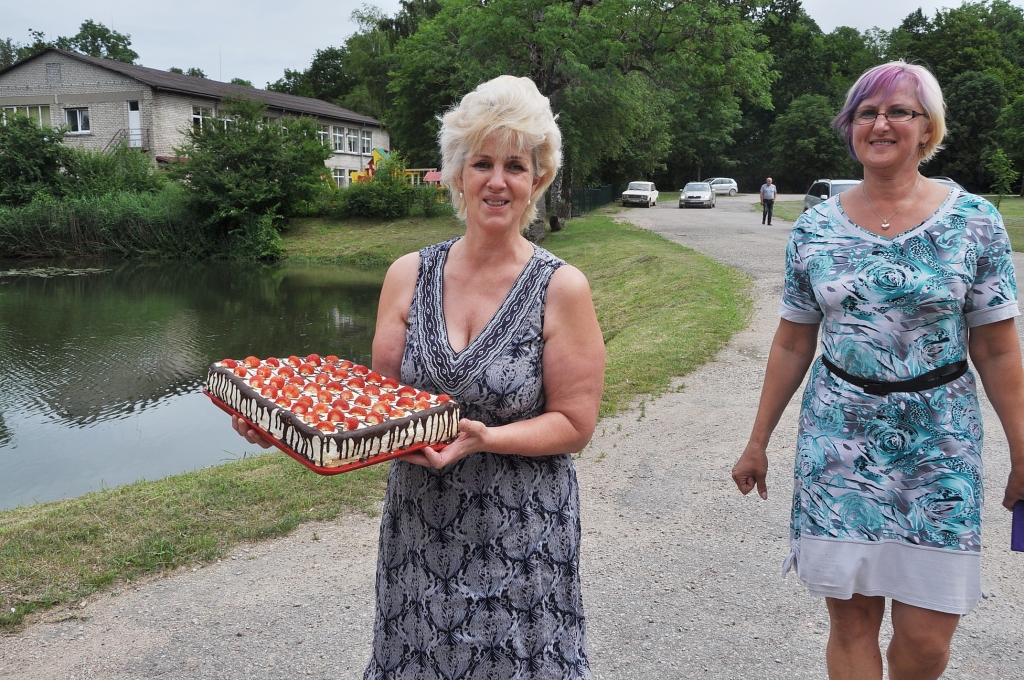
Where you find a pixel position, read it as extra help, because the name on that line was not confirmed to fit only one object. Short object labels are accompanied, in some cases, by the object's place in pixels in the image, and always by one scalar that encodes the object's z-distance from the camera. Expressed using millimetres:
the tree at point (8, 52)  88250
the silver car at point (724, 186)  58781
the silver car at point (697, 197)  42594
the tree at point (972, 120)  56531
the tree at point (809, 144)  61875
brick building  45594
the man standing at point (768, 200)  31516
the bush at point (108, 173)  37250
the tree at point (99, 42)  94000
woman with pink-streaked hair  2363
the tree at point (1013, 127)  34562
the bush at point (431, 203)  37281
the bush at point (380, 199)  36969
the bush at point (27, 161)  36188
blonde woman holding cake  2291
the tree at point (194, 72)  93788
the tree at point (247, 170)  34688
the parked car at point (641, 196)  45062
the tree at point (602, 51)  23359
